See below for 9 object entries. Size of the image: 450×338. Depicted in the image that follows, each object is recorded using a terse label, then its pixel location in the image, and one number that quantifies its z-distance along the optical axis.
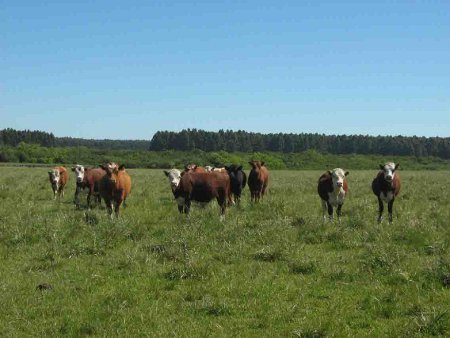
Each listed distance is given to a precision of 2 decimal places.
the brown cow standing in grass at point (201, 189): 15.91
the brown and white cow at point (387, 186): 15.61
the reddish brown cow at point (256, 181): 21.03
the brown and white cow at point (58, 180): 23.25
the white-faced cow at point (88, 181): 19.77
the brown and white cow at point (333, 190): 15.65
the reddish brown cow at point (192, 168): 19.41
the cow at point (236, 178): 19.97
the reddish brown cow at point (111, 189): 16.23
